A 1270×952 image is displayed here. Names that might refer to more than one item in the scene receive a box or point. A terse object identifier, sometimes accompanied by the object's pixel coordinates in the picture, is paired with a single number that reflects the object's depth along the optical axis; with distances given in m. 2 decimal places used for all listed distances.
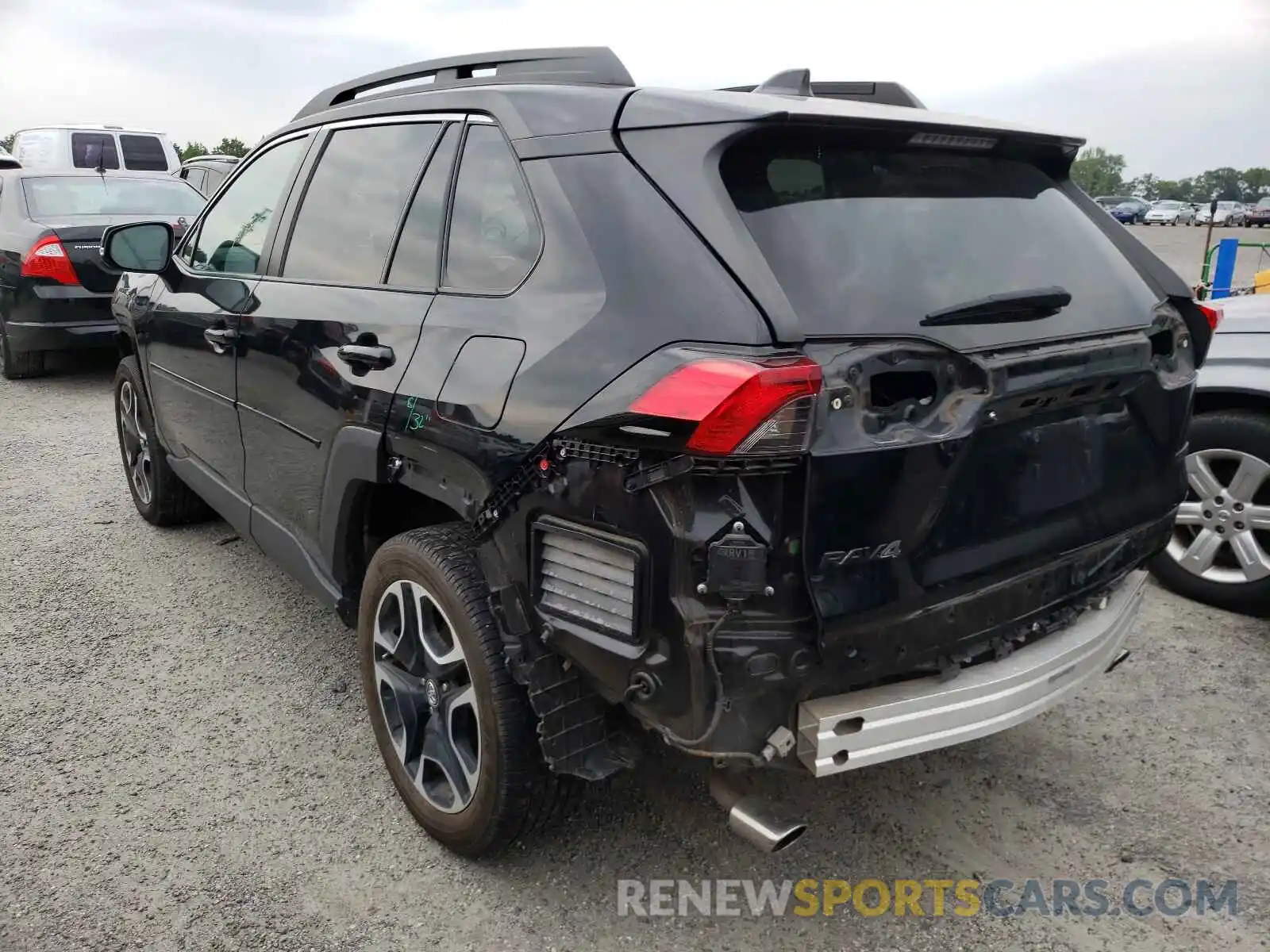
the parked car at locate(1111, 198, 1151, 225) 53.00
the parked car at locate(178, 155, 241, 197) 17.53
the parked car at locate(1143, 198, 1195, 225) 55.59
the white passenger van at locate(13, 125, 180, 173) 15.50
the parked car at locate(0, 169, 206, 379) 8.04
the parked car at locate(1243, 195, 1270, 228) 47.72
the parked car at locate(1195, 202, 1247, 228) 49.62
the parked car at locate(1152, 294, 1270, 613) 3.84
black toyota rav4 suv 1.86
